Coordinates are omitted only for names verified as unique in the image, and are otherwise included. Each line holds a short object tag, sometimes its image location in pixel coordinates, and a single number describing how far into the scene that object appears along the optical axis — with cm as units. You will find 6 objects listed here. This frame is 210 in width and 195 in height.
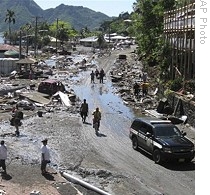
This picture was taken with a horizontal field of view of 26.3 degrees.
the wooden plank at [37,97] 3456
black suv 1808
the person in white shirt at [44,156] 1656
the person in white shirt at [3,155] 1622
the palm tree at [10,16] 14775
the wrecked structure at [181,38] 3344
